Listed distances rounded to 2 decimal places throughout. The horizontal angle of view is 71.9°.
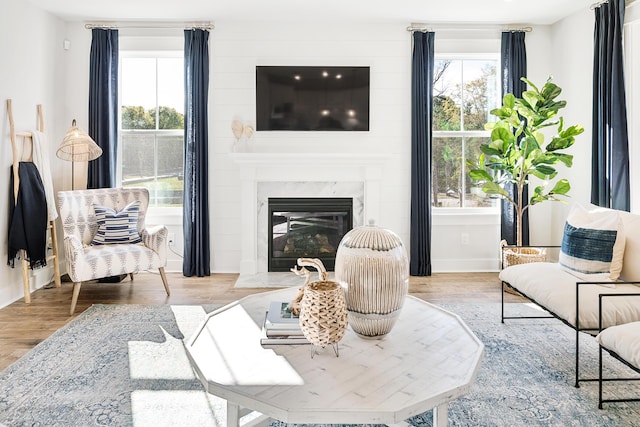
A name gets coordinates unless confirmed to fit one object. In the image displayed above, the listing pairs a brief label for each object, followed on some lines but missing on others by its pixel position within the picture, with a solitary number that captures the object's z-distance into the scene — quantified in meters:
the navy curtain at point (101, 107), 4.51
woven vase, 1.52
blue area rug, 1.94
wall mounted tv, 4.66
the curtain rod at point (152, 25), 4.57
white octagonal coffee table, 1.24
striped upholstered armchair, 3.41
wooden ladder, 3.67
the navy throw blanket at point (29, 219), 3.66
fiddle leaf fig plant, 3.90
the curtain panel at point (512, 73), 4.63
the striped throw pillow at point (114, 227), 3.77
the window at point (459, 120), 4.86
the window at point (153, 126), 4.79
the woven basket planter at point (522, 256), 3.98
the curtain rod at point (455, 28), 4.62
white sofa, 2.21
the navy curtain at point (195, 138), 4.54
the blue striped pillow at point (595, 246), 2.55
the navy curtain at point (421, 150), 4.61
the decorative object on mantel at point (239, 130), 4.52
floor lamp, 4.05
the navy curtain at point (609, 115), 3.60
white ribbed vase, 1.60
